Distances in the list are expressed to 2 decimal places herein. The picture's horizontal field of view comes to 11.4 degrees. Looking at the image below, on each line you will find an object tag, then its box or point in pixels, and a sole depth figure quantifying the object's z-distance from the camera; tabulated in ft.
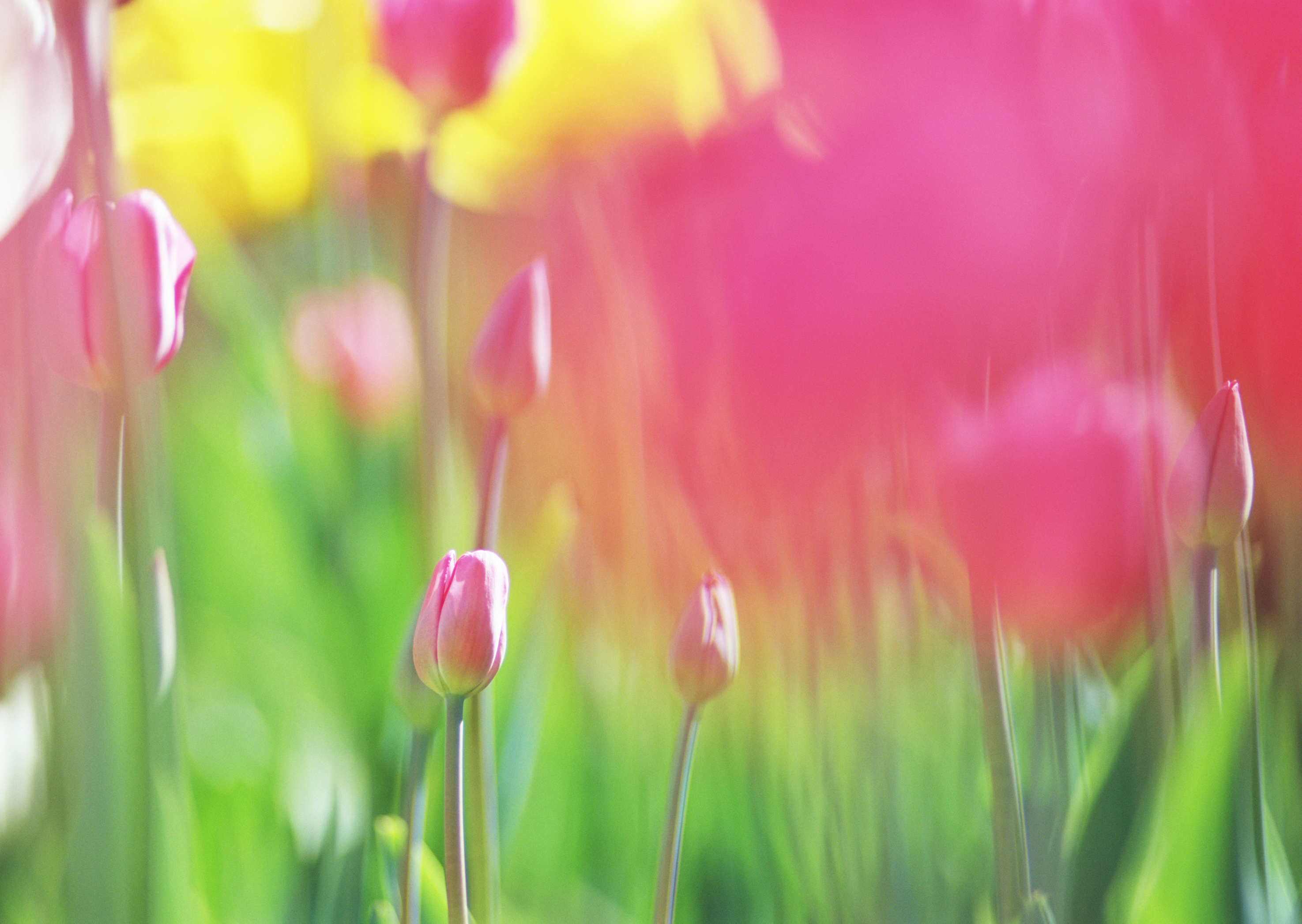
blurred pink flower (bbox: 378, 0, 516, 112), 7.24
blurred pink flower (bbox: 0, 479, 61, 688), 7.22
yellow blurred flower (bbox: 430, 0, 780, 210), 7.60
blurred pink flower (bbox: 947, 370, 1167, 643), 6.92
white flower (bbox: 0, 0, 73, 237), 6.94
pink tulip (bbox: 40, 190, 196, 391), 6.82
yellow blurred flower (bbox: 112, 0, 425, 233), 8.20
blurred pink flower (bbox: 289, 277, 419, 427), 9.15
